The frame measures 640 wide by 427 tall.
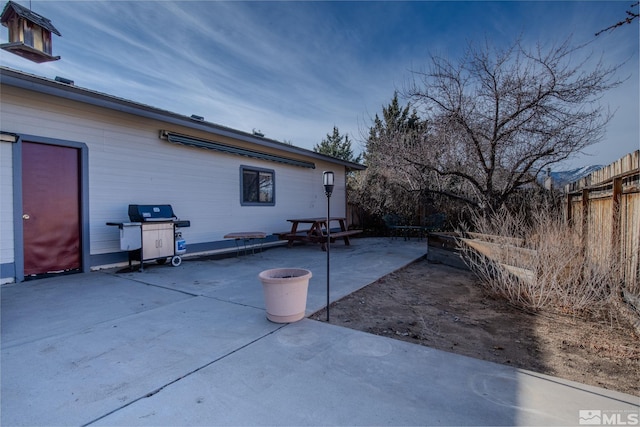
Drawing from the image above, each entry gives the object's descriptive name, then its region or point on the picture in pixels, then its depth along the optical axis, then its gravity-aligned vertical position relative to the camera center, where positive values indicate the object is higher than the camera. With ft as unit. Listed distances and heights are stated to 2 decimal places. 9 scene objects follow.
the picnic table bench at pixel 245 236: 23.73 -2.10
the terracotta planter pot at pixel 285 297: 10.42 -3.02
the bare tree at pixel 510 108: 17.89 +6.23
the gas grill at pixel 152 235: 18.08 -1.62
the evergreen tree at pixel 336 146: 78.79 +16.03
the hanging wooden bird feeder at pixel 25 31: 13.38 +7.83
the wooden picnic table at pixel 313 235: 27.35 -2.44
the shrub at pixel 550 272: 11.78 -2.55
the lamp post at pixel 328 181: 11.76 +1.04
